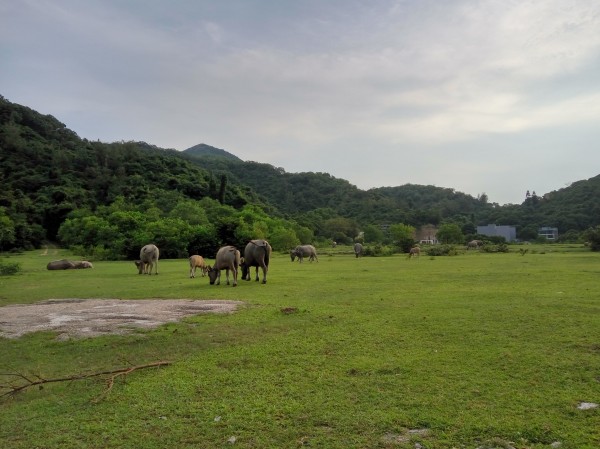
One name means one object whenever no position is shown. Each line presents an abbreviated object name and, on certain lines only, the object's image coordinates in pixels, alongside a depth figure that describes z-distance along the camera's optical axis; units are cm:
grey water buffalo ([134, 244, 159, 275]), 2612
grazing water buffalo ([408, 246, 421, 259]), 4455
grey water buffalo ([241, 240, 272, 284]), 1986
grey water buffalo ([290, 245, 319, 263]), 3978
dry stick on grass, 662
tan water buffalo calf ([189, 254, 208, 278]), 2420
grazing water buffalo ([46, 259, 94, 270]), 3156
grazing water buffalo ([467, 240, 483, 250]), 6506
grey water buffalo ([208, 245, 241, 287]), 1917
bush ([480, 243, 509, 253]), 5341
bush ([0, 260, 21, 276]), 2623
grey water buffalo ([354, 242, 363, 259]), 4706
